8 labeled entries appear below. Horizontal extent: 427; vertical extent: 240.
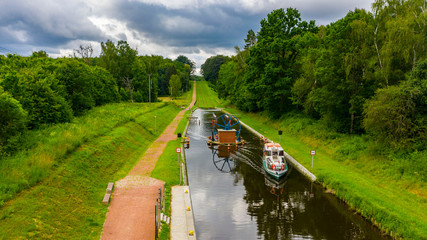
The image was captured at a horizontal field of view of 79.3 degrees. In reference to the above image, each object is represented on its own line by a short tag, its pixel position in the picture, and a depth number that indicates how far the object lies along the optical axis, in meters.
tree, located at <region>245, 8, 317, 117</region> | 45.00
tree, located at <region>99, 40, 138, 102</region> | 81.75
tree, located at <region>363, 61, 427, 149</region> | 19.83
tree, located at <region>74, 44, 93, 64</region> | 84.38
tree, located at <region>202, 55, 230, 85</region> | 190.62
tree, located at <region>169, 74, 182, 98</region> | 122.39
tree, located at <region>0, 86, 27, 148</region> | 18.25
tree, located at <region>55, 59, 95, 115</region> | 41.66
